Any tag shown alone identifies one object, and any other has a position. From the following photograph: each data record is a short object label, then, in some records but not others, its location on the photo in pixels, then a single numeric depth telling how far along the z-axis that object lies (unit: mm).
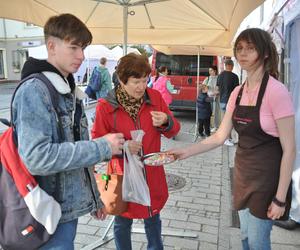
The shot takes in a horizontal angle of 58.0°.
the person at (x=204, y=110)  7155
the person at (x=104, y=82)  7326
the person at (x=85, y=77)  12949
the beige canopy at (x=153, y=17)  2836
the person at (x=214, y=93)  7199
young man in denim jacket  1156
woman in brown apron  1517
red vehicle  9103
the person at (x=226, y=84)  6406
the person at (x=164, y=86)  6880
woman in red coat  1929
